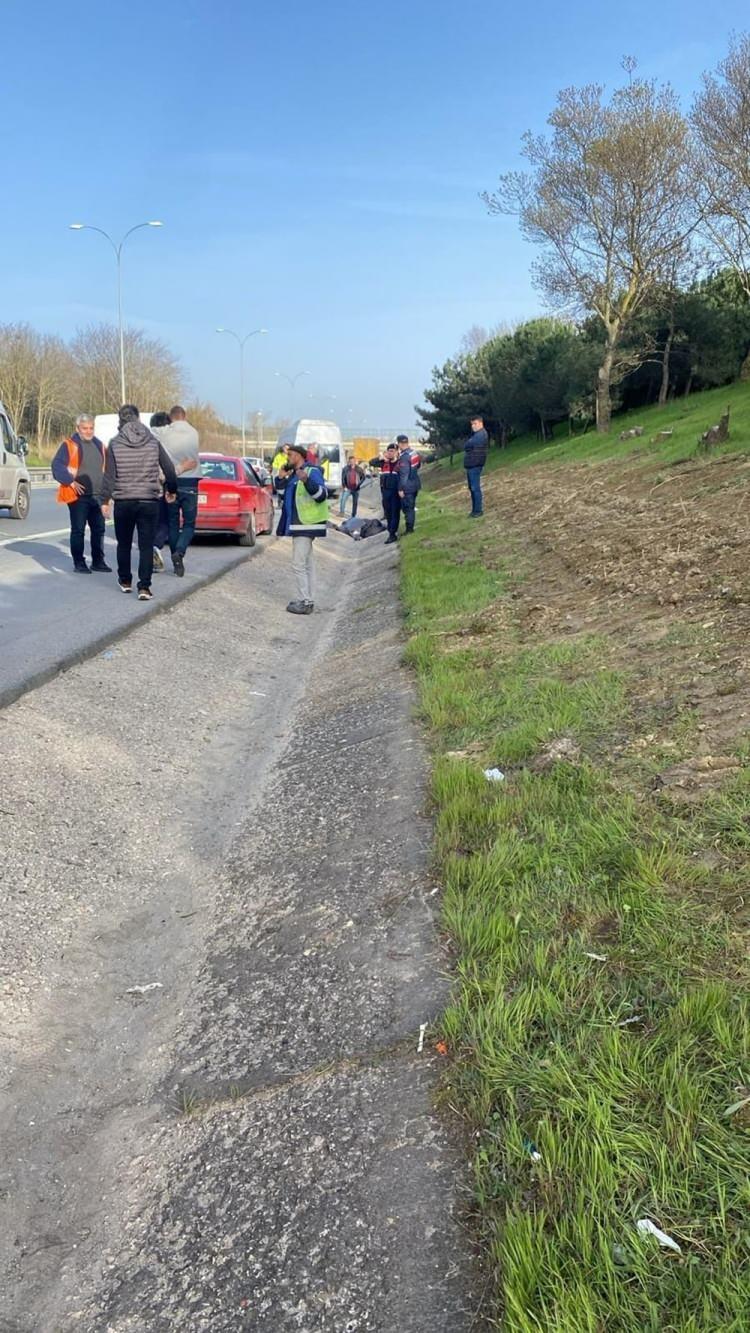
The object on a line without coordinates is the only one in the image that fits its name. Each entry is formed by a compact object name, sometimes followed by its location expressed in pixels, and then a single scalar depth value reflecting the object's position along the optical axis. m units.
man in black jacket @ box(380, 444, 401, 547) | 18.73
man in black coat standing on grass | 17.42
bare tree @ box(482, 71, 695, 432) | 32.16
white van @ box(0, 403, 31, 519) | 17.03
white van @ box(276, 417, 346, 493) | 32.72
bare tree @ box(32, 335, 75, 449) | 61.12
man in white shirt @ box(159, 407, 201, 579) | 11.42
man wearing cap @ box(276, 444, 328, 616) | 10.26
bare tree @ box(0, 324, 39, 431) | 59.75
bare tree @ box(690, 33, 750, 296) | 28.36
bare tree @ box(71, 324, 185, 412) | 64.25
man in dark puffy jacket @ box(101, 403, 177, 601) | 9.09
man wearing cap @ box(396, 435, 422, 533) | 17.56
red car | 15.76
